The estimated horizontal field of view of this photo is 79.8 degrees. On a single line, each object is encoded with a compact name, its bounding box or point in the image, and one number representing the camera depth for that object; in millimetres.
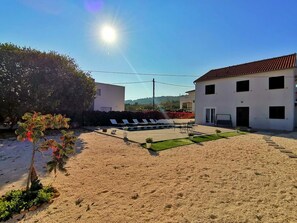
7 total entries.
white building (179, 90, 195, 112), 44172
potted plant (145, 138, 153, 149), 8641
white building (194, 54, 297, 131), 16906
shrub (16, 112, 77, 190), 3672
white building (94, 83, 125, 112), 27875
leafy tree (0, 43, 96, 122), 12391
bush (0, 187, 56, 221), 3201
